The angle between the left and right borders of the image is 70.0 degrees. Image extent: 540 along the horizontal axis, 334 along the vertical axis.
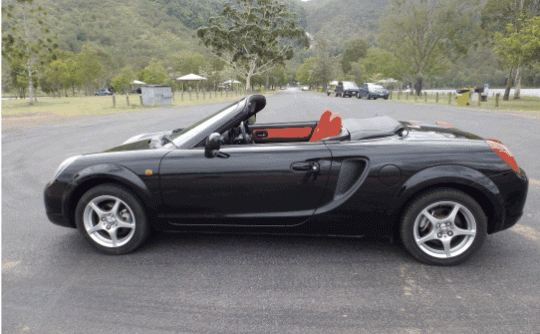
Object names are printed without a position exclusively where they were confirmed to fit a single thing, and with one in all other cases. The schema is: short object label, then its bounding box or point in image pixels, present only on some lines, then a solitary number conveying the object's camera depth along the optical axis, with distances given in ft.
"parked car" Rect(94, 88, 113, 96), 263.55
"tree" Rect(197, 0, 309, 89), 195.62
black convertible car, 9.81
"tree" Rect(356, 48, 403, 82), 252.44
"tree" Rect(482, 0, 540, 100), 101.12
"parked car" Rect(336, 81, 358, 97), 137.99
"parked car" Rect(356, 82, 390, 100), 117.39
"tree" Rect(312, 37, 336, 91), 287.69
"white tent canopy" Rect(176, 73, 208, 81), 128.03
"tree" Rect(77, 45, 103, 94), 249.34
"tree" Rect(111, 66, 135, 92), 264.93
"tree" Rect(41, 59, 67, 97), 222.48
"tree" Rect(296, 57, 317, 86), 390.62
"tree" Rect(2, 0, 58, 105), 64.32
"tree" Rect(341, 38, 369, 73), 327.47
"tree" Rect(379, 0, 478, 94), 147.84
